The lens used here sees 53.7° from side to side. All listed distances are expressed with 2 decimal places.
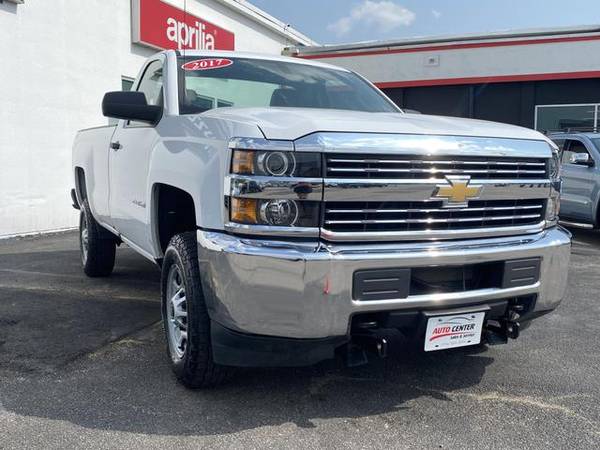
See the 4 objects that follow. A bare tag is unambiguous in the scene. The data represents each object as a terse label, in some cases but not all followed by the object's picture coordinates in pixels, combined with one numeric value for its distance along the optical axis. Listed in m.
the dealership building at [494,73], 15.48
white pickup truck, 2.61
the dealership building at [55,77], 8.63
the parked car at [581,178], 8.91
